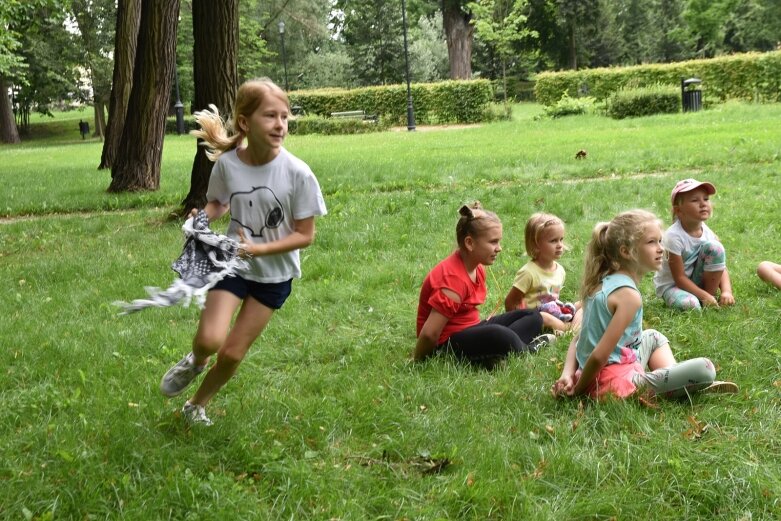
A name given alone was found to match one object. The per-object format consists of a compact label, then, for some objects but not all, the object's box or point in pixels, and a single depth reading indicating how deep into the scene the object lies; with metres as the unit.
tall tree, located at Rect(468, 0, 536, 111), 38.26
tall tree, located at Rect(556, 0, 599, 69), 54.41
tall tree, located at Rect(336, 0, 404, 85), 53.53
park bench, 35.72
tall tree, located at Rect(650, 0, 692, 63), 66.81
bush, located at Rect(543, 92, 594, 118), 29.41
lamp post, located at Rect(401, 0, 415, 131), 31.88
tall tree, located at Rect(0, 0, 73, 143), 42.12
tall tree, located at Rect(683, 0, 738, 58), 60.62
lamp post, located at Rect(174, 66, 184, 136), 36.64
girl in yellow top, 5.42
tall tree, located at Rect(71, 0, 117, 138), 43.34
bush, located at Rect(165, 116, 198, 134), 40.98
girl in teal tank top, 3.83
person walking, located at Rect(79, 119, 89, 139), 47.75
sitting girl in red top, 4.55
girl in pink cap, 5.51
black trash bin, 24.41
